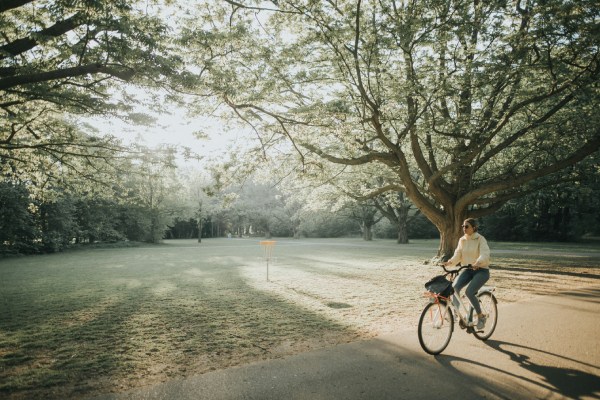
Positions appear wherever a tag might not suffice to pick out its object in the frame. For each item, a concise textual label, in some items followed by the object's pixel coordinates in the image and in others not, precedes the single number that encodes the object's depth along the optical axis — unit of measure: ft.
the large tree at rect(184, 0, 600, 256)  29.09
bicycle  16.31
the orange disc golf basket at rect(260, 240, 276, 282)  39.63
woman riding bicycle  17.78
